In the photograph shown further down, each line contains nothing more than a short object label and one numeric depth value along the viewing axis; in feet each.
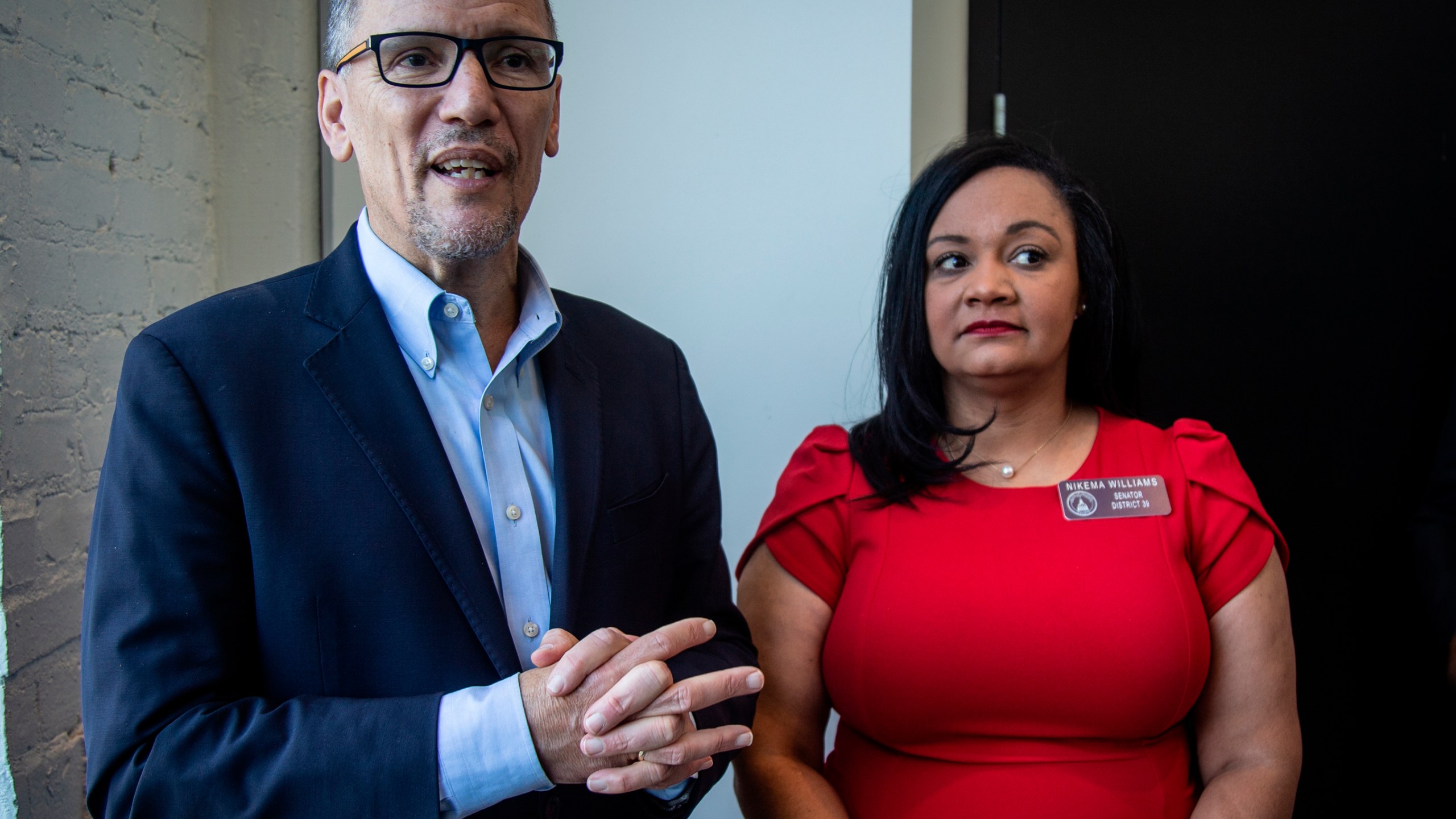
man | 3.20
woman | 4.73
